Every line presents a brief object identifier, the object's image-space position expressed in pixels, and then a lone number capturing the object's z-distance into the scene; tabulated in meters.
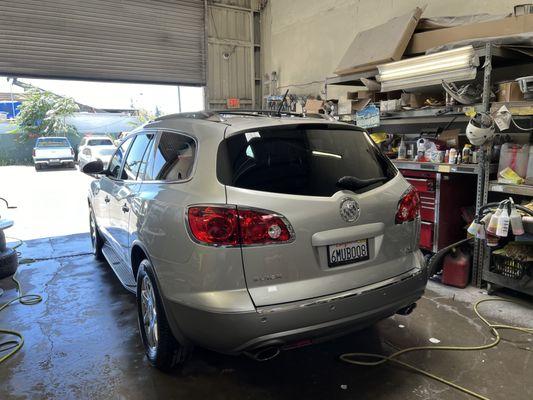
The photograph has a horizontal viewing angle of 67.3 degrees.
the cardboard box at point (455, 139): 4.11
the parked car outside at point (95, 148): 17.17
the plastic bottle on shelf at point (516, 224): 3.21
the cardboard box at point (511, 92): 3.48
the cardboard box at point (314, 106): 6.04
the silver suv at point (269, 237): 1.91
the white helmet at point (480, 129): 3.51
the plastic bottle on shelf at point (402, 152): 4.60
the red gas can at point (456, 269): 3.91
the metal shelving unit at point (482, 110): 3.55
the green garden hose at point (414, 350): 2.37
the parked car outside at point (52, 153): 18.25
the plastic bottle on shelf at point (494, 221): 3.29
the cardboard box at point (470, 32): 3.71
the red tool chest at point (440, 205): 4.11
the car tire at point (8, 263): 3.91
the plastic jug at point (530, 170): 3.42
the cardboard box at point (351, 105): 5.11
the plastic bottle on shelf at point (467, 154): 3.91
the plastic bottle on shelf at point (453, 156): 3.96
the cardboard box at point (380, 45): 4.49
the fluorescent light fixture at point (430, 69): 3.67
